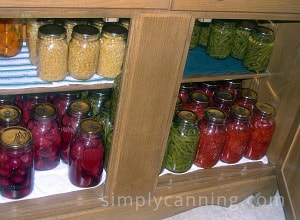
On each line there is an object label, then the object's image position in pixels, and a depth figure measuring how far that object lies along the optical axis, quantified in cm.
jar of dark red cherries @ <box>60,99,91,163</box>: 142
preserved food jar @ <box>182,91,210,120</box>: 161
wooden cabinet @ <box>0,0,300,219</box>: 110
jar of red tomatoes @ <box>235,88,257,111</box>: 170
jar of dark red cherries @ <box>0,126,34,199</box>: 125
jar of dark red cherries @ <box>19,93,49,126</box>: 146
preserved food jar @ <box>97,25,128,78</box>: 127
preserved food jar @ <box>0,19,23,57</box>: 126
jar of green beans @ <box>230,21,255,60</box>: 157
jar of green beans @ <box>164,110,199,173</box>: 148
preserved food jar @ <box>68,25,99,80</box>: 124
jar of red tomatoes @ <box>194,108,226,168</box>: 153
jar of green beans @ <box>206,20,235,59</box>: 155
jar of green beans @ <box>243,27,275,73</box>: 155
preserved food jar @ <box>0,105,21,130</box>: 133
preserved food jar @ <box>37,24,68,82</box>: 121
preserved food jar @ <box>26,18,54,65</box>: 127
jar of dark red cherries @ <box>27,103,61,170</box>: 137
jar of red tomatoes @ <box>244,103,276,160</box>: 163
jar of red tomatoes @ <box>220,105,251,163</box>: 159
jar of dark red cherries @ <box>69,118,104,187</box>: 135
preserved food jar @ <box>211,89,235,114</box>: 166
